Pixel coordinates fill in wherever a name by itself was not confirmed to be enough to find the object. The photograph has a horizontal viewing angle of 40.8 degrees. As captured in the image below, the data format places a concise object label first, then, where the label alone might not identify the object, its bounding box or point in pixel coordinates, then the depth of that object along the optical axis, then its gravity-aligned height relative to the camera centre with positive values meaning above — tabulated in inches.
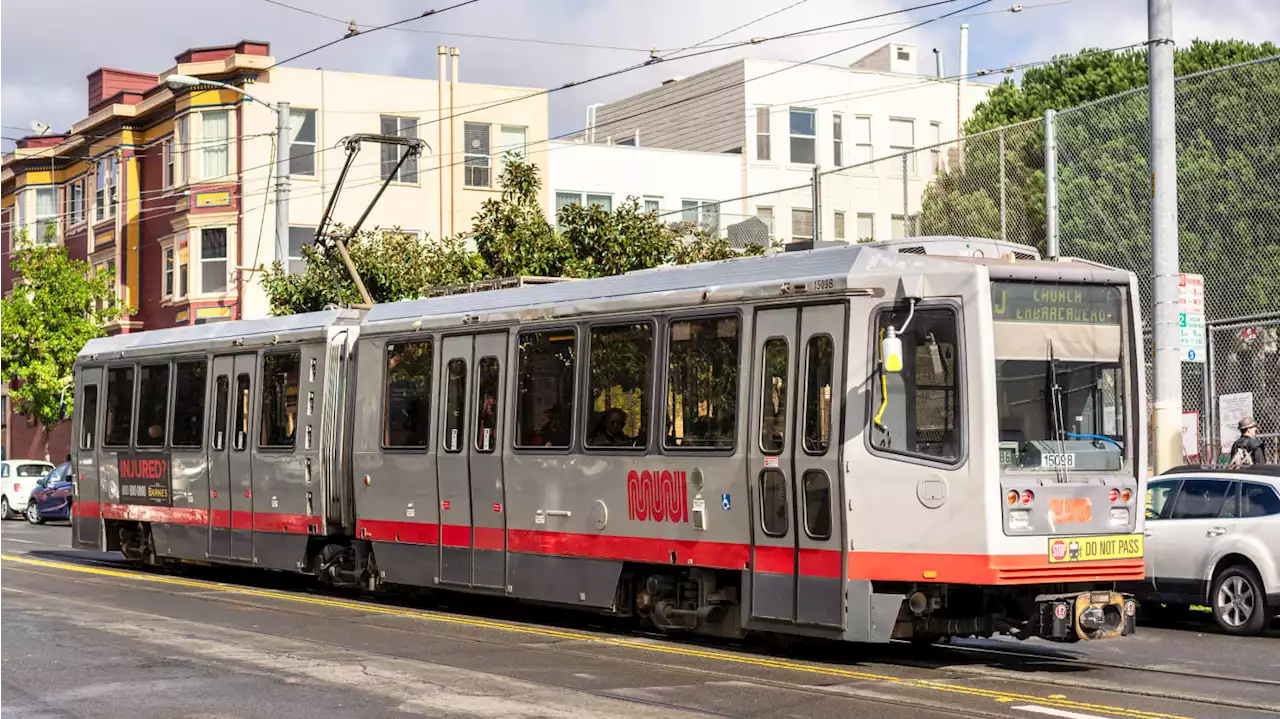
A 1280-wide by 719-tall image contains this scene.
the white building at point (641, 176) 1892.2 +321.7
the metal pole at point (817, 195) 995.8 +156.1
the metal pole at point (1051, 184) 842.2 +136.4
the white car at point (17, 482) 1647.4 -15.6
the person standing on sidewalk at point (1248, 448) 767.2 +5.2
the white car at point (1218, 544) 612.1 -30.7
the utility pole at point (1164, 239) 712.4 +92.3
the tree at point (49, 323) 1854.1 +154.7
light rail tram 486.3 +4.4
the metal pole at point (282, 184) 1181.1 +195.0
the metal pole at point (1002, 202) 893.7 +136.6
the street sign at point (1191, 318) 721.0 +60.2
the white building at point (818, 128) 1883.6 +390.8
